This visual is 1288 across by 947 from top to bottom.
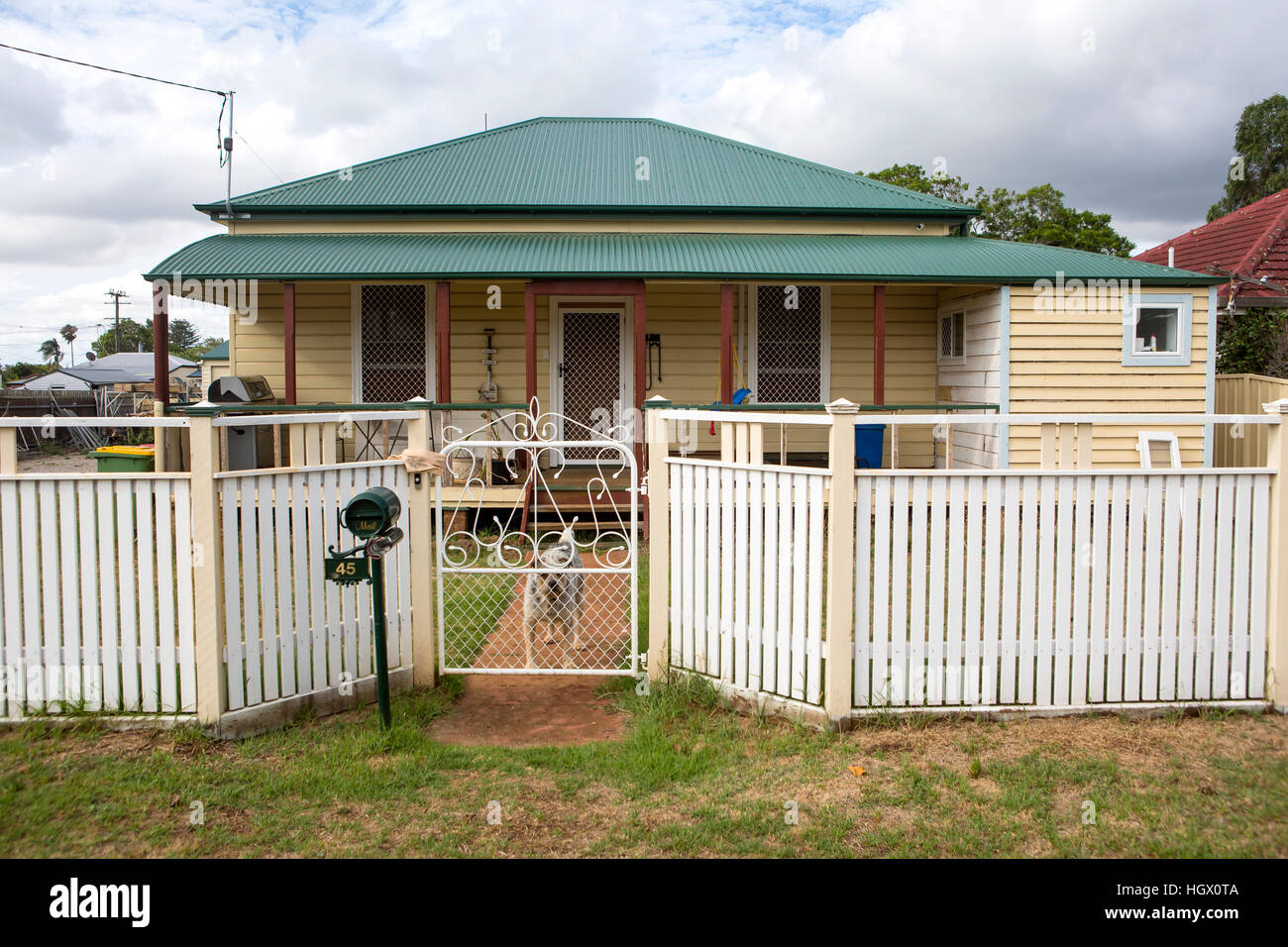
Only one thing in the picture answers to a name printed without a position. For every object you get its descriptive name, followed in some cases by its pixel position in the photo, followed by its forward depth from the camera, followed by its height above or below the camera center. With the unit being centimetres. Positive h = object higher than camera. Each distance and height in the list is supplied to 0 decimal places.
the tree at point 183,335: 9324 +888
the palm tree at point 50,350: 8776 +693
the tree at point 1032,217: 3088 +709
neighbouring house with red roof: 1602 +341
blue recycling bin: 1073 -25
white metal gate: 549 -137
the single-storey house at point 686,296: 1156 +171
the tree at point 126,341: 7550 +668
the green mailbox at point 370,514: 454 -45
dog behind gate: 573 -106
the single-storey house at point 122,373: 3851 +214
